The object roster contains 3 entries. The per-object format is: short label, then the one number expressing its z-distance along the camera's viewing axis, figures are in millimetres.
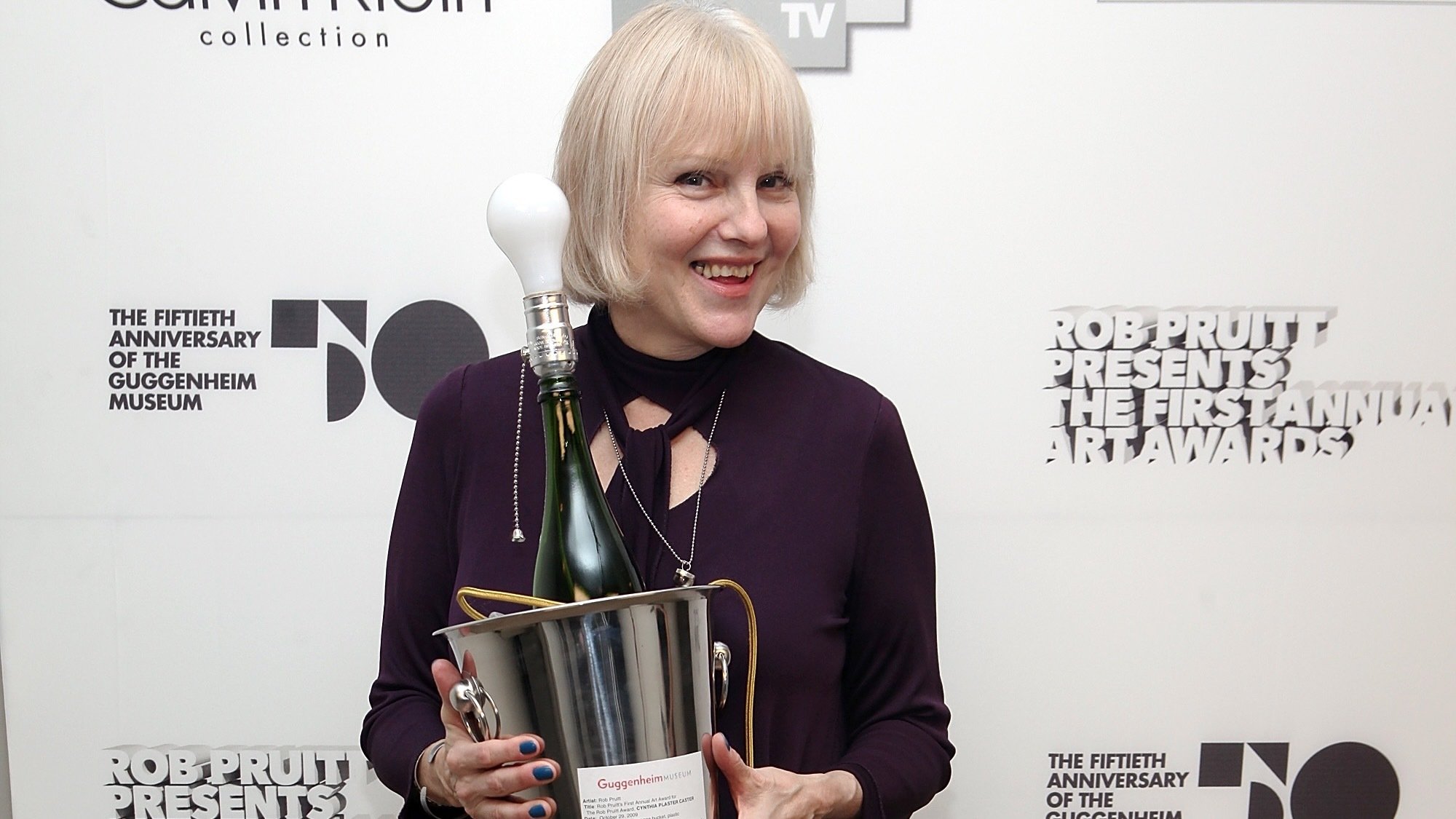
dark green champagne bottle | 780
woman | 892
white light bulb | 758
